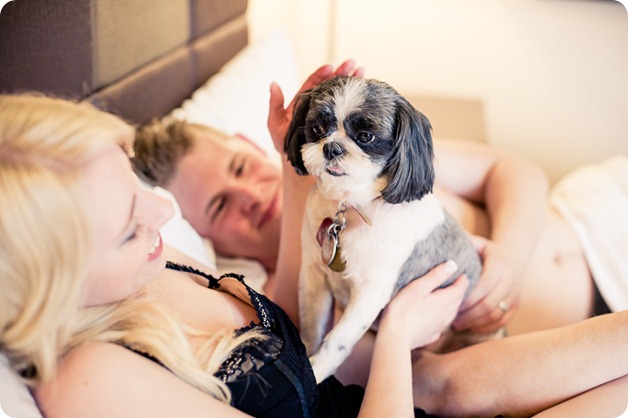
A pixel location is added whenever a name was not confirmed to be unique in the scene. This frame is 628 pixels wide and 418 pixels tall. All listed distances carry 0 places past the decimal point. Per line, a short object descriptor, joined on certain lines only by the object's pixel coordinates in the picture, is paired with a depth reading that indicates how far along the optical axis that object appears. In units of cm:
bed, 125
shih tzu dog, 105
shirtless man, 174
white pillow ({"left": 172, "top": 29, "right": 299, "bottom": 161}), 198
